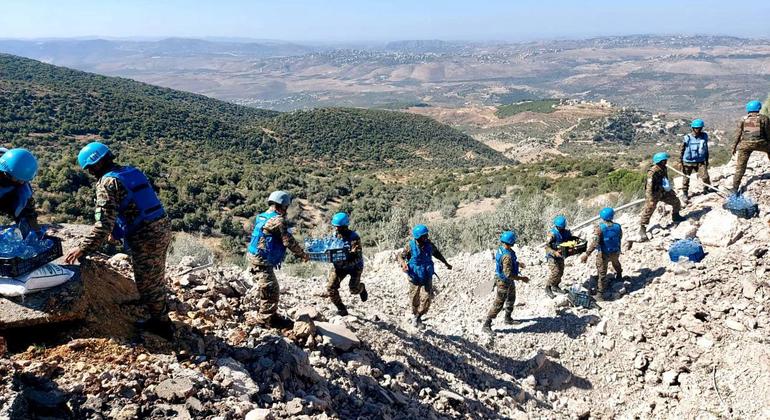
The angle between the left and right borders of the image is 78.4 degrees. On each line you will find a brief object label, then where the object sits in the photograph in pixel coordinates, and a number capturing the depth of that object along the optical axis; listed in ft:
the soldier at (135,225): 12.53
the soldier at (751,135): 27.91
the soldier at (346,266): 20.18
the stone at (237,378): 12.61
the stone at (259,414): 11.46
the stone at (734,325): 20.84
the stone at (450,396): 17.72
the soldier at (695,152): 29.53
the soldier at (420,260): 21.39
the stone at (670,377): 20.52
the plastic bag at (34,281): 12.45
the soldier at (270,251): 16.98
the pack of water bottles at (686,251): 25.52
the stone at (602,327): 23.71
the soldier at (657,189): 27.20
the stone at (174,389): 11.43
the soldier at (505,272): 22.41
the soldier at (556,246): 24.97
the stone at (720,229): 25.82
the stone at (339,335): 17.98
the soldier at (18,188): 12.40
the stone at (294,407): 12.79
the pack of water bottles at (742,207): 26.66
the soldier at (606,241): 24.77
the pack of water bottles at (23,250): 12.37
